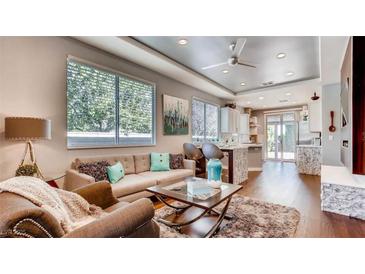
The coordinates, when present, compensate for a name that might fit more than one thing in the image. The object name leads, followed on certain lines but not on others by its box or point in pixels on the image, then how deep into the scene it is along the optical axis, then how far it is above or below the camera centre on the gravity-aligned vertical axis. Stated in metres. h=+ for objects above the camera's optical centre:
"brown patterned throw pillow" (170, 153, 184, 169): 3.84 -0.51
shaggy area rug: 2.05 -1.09
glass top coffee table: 1.90 -0.65
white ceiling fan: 2.95 +1.43
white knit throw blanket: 1.17 -0.50
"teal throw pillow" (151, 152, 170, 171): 3.58 -0.49
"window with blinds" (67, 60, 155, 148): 2.84 +0.53
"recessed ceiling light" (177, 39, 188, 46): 2.95 +1.58
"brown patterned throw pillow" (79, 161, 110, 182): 2.63 -0.47
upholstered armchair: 0.86 -0.49
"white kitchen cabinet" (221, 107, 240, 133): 6.54 +0.63
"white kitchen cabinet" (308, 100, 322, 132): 5.75 +0.66
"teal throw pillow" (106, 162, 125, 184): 2.74 -0.54
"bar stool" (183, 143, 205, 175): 4.63 -0.43
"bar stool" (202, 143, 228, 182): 4.18 -0.33
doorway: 8.27 +0.03
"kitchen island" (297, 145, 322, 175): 5.41 -0.69
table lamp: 1.97 +0.11
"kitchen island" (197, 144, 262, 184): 4.20 -0.64
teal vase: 2.35 -0.43
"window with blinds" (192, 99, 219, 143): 5.50 +0.52
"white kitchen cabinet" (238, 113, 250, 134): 7.84 +0.61
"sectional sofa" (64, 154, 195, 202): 2.48 -0.66
